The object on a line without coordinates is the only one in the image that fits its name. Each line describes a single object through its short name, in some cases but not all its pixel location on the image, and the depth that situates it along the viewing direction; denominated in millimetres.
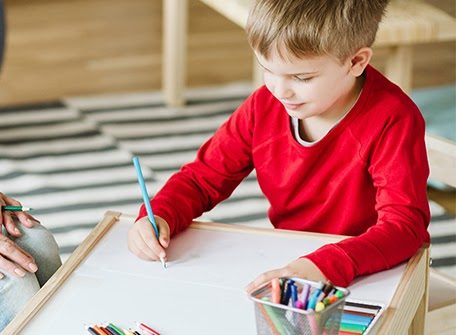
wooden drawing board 2128
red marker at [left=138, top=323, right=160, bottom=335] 2097
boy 2293
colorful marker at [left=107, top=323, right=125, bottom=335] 2093
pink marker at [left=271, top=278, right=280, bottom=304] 1951
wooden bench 3598
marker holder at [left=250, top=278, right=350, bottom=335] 1936
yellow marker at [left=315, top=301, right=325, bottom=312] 1928
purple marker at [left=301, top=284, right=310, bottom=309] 1945
